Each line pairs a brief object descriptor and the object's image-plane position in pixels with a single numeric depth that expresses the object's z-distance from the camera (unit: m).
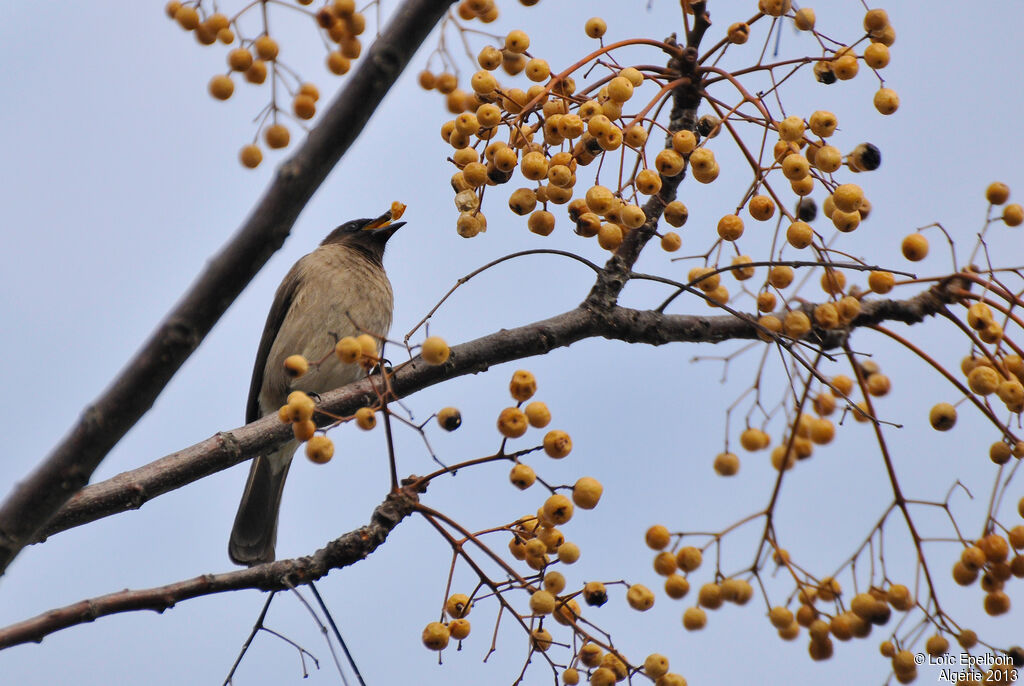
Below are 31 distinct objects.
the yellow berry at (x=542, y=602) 5.13
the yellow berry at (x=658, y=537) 5.28
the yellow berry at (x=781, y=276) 5.92
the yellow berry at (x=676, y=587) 5.26
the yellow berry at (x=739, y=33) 6.29
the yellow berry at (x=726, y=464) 6.04
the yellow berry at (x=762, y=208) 5.78
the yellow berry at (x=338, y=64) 5.52
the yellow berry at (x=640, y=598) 5.30
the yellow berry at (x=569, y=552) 5.37
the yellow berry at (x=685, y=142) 5.75
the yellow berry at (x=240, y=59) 5.50
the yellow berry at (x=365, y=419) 4.87
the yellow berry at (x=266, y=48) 5.50
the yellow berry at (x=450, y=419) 5.26
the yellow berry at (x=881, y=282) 5.79
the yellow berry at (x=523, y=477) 5.17
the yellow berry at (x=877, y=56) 5.85
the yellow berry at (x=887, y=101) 5.85
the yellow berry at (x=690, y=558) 5.20
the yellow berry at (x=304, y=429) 4.98
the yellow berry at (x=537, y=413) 5.16
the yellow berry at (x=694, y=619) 5.20
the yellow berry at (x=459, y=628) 5.47
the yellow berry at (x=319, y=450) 5.00
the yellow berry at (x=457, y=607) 5.55
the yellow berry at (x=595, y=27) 6.37
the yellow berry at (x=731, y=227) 5.60
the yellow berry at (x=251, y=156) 5.71
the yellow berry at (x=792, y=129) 5.57
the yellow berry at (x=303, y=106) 5.74
